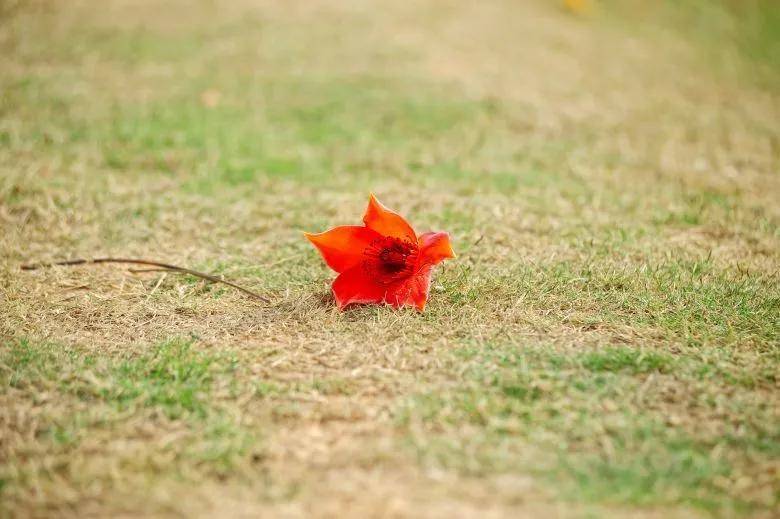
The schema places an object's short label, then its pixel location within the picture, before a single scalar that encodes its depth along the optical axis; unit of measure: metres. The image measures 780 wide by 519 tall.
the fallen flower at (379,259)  5.04
